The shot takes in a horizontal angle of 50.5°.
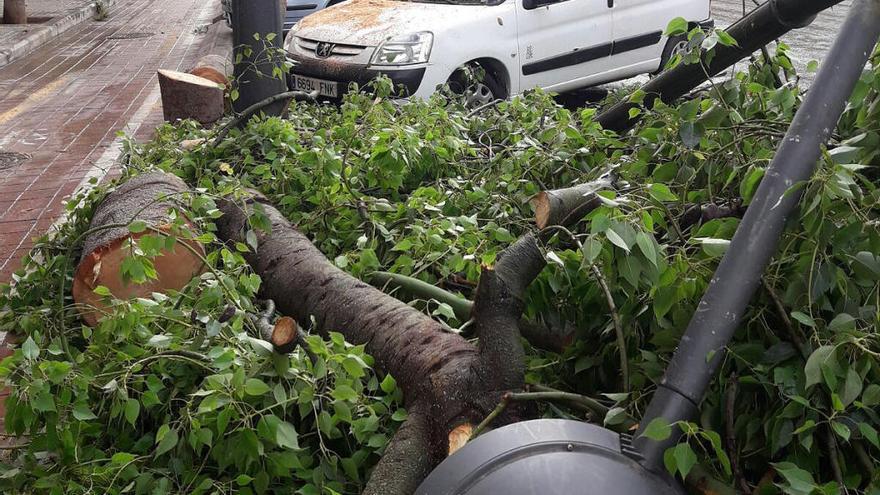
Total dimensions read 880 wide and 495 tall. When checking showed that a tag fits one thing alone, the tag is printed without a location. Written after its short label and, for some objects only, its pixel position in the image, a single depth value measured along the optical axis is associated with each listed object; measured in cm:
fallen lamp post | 200
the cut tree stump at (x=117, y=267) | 407
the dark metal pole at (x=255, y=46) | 644
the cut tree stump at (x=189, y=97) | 768
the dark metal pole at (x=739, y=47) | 339
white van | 859
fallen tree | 267
